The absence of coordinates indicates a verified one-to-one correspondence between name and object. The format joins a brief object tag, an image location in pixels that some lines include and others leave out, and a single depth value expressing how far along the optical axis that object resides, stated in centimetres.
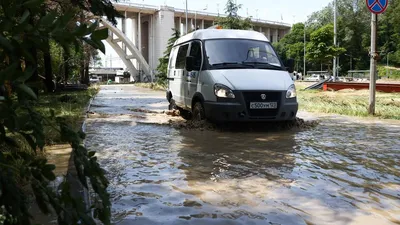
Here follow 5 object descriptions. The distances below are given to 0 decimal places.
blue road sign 1064
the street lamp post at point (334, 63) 3987
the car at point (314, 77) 7054
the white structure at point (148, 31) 7356
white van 796
